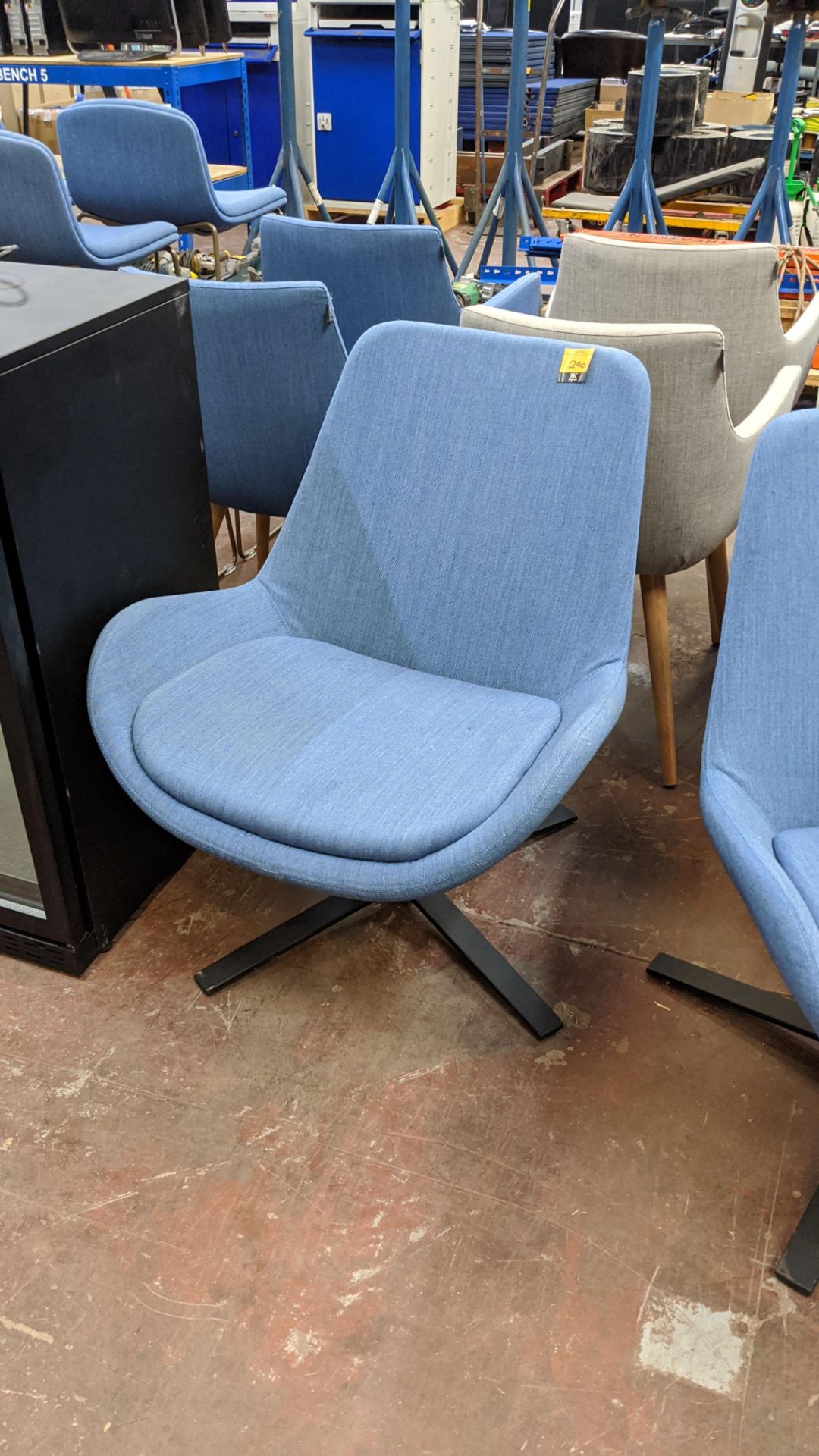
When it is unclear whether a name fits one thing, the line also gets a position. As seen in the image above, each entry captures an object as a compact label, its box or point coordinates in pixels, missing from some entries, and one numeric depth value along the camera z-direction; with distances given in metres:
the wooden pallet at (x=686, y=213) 4.28
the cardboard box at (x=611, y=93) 8.48
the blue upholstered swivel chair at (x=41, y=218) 3.14
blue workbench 4.54
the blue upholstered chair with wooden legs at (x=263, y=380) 1.98
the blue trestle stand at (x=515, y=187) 4.21
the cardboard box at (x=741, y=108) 6.54
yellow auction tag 1.45
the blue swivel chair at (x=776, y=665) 1.27
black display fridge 1.32
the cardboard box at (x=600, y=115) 7.55
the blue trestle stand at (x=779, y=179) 3.94
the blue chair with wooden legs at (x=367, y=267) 2.57
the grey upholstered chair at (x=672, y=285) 1.98
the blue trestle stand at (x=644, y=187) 4.17
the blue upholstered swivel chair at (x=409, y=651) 1.24
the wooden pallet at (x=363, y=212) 6.11
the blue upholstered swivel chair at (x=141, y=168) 3.72
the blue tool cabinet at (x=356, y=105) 5.63
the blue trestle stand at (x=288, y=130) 4.69
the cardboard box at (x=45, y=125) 5.90
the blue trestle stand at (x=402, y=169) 4.39
